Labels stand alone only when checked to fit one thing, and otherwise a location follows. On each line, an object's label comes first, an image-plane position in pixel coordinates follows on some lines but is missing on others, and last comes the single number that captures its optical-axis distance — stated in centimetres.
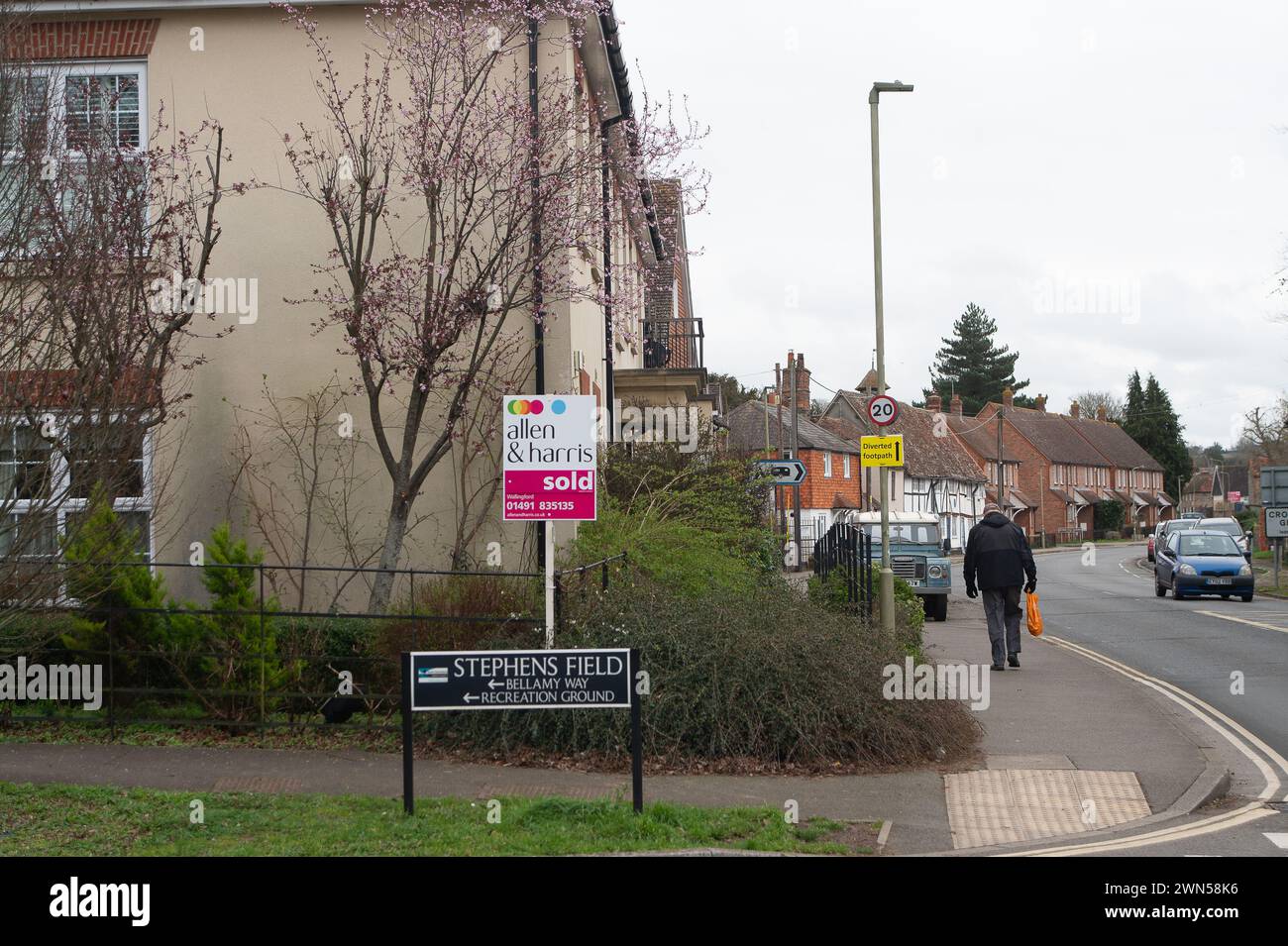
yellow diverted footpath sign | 1731
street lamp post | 1708
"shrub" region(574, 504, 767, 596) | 1311
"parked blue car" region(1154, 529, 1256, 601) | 3008
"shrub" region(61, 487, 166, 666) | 989
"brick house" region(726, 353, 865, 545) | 5991
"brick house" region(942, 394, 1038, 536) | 8829
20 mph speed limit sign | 1730
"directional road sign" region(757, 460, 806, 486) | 2578
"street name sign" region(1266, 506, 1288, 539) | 3366
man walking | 1538
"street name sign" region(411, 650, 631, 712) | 806
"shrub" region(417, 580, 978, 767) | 980
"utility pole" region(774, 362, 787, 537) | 3786
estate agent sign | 965
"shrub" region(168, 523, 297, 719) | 1106
